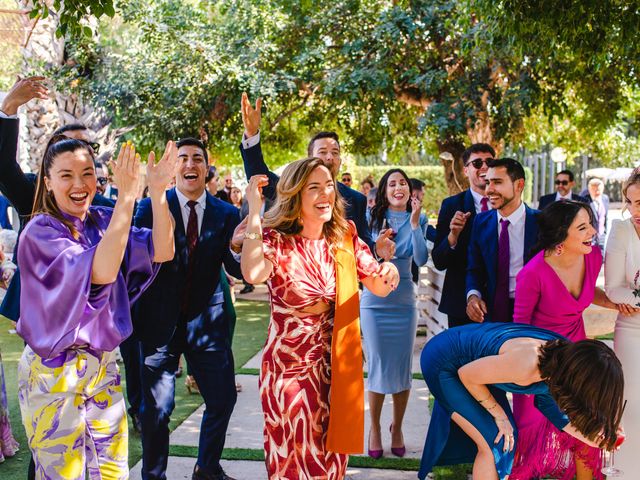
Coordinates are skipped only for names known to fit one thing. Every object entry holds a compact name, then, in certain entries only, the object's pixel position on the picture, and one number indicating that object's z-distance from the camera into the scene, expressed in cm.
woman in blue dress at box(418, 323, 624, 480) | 335
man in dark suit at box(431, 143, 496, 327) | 529
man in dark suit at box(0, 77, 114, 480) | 396
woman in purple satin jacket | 303
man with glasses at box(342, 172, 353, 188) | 1355
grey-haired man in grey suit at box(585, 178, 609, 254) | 1419
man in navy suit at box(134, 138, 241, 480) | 441
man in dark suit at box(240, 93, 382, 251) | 492
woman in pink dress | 419
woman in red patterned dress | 368
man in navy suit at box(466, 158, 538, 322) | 479
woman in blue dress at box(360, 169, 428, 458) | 539
